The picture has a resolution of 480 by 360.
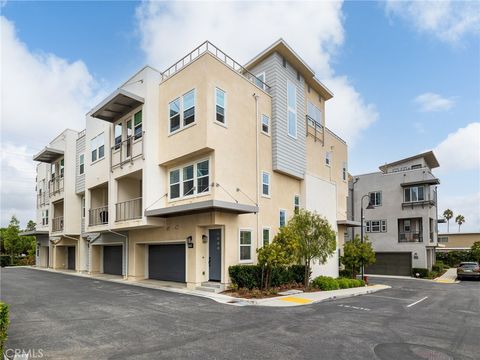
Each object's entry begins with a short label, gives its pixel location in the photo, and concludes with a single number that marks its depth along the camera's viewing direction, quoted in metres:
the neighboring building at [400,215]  32.69
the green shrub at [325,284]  17.30
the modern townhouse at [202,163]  15.52
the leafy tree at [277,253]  14.66
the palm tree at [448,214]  79.12
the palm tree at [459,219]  80.94
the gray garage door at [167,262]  17.56
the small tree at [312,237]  16.66
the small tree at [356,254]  22.23
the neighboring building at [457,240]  48.62
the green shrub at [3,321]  5.58
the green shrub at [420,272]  30.88
